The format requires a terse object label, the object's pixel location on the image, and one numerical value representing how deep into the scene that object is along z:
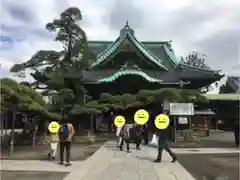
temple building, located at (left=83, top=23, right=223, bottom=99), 15.19
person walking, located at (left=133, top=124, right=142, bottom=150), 10.06
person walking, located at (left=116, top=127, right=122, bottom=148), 10.42
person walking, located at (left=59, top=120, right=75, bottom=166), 6.81
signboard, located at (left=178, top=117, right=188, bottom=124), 13.28
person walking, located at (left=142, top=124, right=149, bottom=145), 11.74
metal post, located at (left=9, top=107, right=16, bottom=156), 7.99
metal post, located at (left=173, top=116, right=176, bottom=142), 12.20
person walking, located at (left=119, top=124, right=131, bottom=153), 9.42
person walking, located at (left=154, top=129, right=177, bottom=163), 7.27
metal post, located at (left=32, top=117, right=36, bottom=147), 10.52
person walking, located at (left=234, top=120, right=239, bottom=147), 11.09
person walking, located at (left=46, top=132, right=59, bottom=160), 7.46
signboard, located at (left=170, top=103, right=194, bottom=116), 11.64
